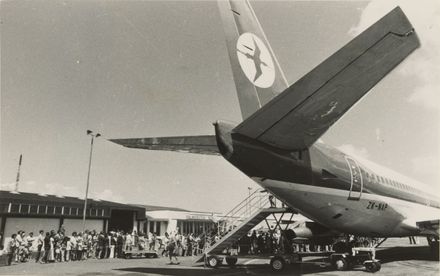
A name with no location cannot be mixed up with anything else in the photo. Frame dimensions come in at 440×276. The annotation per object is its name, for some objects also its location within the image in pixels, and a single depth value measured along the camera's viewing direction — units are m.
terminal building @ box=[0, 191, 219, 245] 24.67
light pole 29.41
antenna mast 56.67
